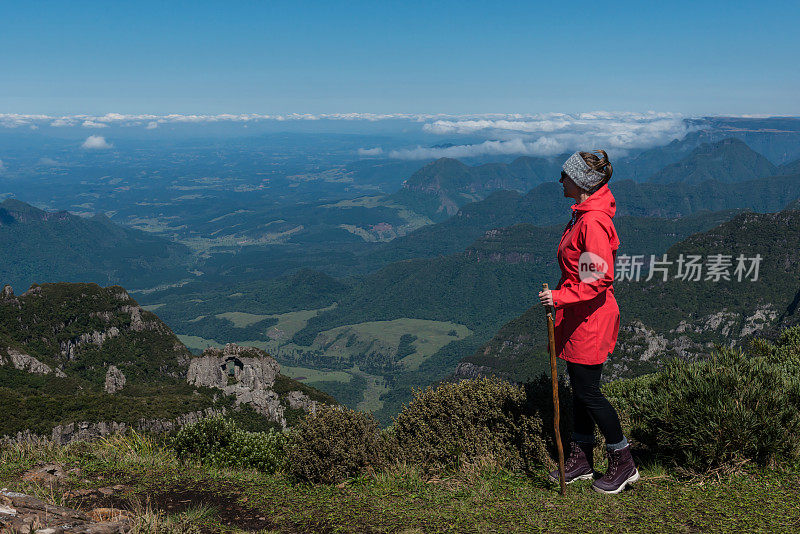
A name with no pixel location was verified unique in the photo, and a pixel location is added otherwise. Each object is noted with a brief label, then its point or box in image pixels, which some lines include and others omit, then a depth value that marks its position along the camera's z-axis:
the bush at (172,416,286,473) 9.58
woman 6.06
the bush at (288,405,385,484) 7.92
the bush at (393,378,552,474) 7.70
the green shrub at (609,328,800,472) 6.52
